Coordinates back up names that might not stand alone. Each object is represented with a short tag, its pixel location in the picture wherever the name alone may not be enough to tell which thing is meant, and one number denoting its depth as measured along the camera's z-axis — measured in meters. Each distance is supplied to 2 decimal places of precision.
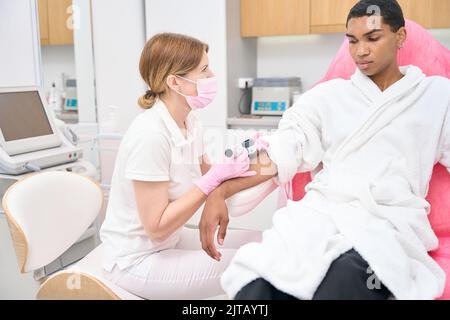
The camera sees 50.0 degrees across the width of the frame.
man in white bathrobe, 1.04
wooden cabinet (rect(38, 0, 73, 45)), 2.65
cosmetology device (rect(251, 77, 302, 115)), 3.03
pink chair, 1.45
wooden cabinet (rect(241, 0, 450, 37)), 2.66
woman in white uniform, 1.29
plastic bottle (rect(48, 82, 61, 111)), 2.81
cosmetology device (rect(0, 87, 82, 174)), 1.91
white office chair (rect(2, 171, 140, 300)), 1.28
